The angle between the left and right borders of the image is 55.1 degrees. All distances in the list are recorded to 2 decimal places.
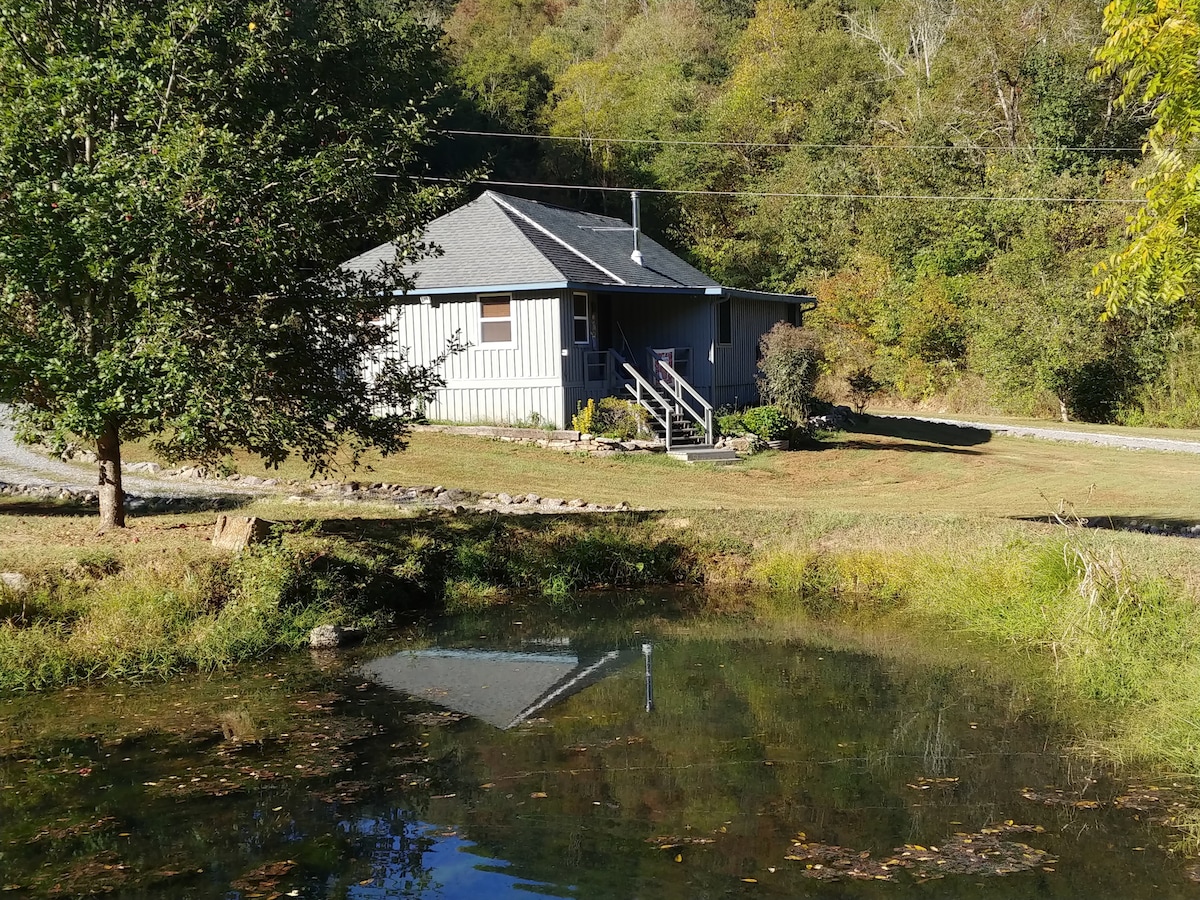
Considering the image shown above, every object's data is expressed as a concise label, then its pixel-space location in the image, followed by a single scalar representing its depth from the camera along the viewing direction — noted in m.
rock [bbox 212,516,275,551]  12.50
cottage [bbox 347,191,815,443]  26.02
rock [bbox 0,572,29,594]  10.89
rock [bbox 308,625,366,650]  11.96
